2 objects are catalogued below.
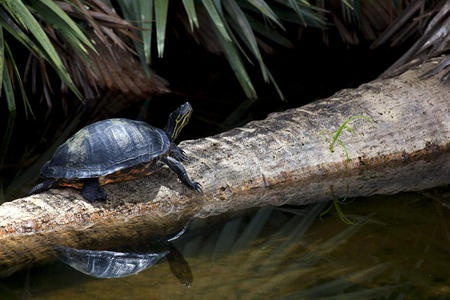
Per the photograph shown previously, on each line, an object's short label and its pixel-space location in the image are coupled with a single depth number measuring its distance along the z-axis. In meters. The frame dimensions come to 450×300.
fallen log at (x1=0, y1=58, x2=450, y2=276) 6.67
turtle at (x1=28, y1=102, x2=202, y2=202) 6.89
